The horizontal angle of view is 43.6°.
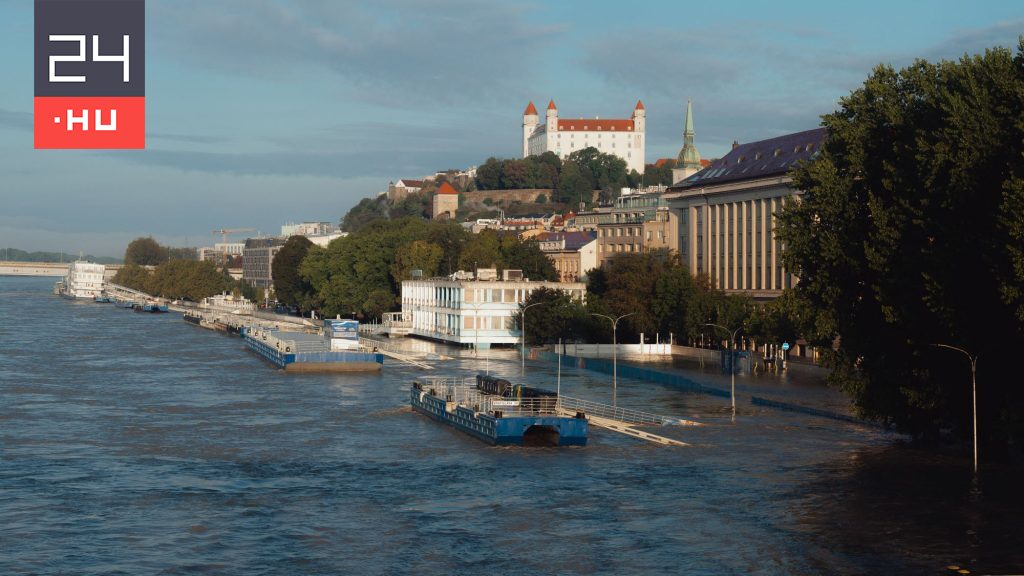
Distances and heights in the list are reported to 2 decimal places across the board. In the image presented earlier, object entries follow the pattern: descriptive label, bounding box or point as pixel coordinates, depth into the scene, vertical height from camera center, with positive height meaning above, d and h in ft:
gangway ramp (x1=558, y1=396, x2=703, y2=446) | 231.05 -21.11
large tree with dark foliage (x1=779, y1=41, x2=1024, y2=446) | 180.34 +10.42
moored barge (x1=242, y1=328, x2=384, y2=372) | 385.50 -15.16
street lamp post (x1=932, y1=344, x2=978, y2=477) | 173.41 -10.15
